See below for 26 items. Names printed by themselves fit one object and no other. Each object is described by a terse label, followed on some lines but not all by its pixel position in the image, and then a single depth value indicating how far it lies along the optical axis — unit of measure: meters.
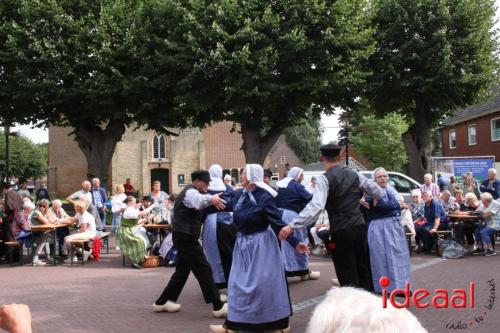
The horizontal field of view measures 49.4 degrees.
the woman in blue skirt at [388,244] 7.75
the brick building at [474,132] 36.16
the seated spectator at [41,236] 13.48
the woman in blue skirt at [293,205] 9.58
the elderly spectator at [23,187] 23.30
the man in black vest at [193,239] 7.32
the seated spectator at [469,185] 16.88
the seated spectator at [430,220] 13.61
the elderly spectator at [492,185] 15.60
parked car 19.95
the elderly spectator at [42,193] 21.89
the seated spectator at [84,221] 13.47
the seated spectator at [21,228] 13.51
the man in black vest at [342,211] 6.50
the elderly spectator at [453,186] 16.08
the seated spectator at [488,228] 13.12
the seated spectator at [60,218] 14.23
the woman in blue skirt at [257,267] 6.19
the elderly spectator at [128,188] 21.77
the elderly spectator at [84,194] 15.66
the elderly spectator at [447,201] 14.65
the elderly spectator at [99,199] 17.02
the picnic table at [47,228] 13.11
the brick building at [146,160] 54.59
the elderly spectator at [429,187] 15.89
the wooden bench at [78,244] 13.15
